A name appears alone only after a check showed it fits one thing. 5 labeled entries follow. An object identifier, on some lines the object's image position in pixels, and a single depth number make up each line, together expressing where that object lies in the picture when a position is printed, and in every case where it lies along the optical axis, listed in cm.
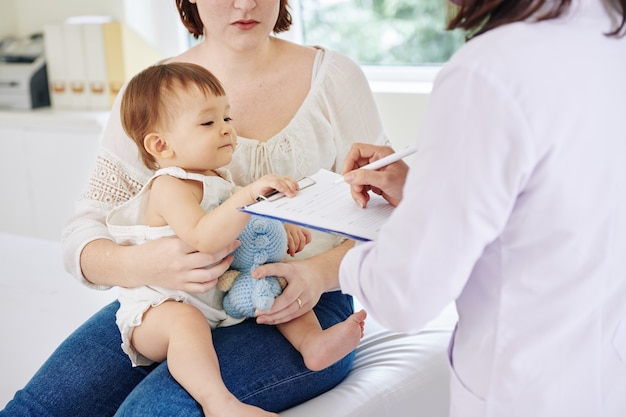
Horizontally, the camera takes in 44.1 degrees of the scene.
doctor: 83
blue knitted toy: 145
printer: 347
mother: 142
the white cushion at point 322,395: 148
